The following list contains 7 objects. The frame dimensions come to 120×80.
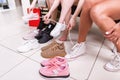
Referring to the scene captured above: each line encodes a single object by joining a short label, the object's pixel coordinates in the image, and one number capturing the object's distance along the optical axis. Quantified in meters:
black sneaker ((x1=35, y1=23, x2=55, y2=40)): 1.39
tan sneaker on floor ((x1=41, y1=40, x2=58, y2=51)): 1.22
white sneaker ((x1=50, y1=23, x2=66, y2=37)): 1.17
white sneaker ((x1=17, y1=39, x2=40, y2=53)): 1.22
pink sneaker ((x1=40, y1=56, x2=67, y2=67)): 1.02
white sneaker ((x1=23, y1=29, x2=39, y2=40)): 1.41
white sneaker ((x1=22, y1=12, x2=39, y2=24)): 1.42
